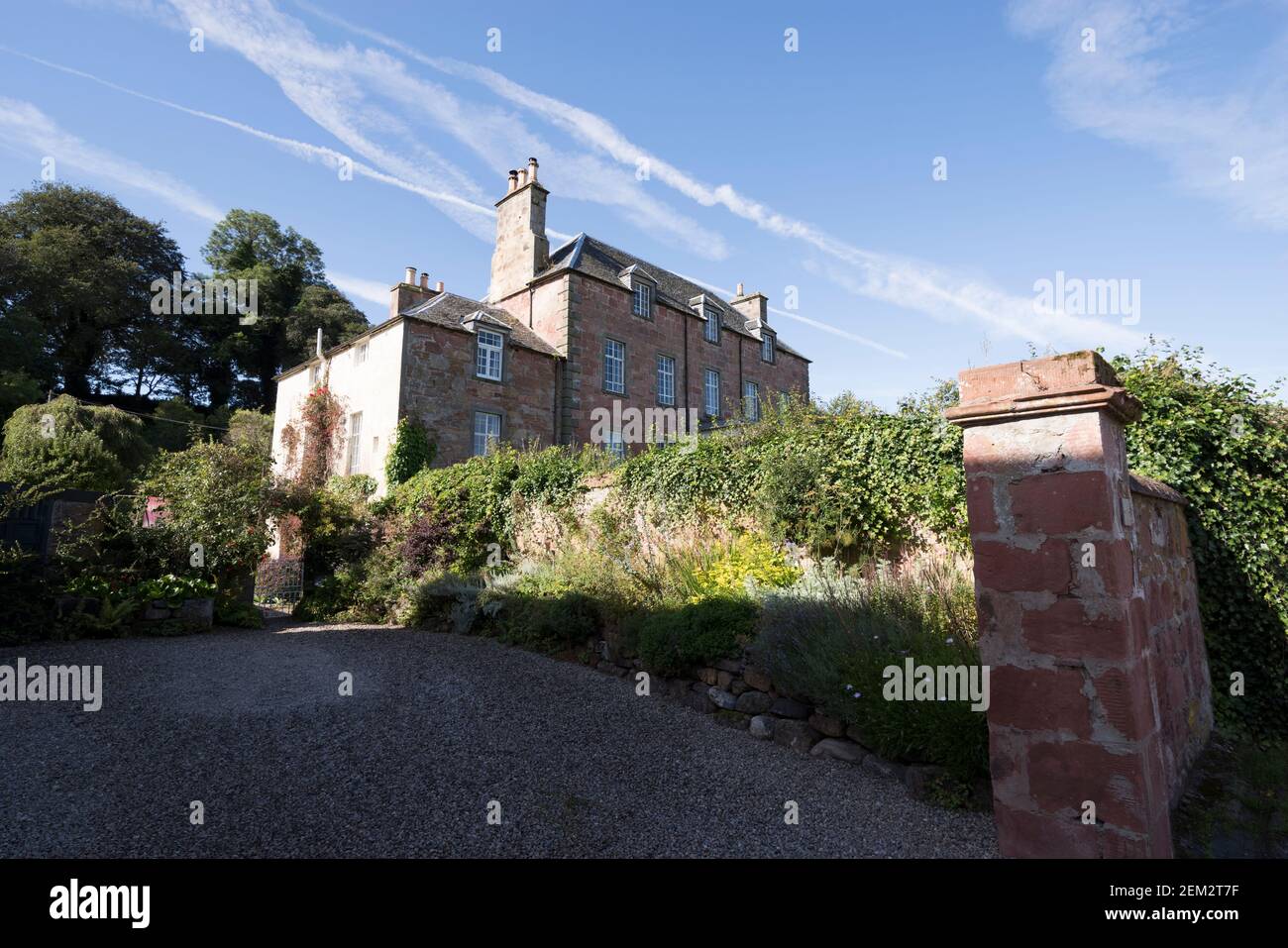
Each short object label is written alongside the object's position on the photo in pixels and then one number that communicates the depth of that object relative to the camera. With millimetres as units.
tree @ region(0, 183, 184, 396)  23688
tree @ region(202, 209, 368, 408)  29922
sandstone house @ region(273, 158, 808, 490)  15547
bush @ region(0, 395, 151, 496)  13172
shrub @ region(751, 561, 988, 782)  3715
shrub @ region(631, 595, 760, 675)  5344
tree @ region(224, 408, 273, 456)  23344
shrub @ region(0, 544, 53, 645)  7254
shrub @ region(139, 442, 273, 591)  9305
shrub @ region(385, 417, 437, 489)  14633
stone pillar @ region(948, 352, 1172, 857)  2354
